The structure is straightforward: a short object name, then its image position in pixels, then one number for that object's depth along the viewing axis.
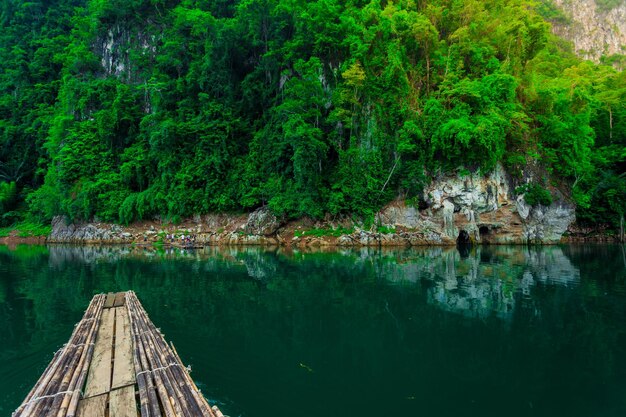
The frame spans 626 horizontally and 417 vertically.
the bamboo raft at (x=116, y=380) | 3.82
